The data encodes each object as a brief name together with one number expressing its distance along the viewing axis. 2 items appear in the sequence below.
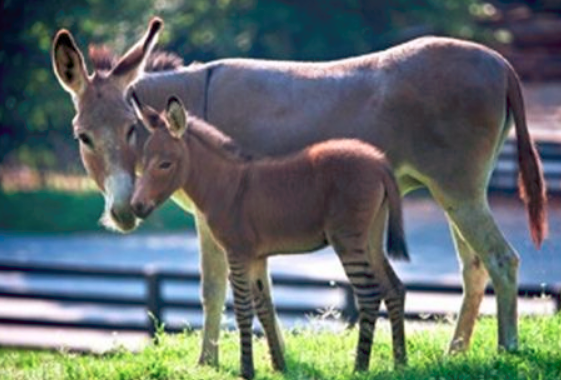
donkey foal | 15.63
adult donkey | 16.94
